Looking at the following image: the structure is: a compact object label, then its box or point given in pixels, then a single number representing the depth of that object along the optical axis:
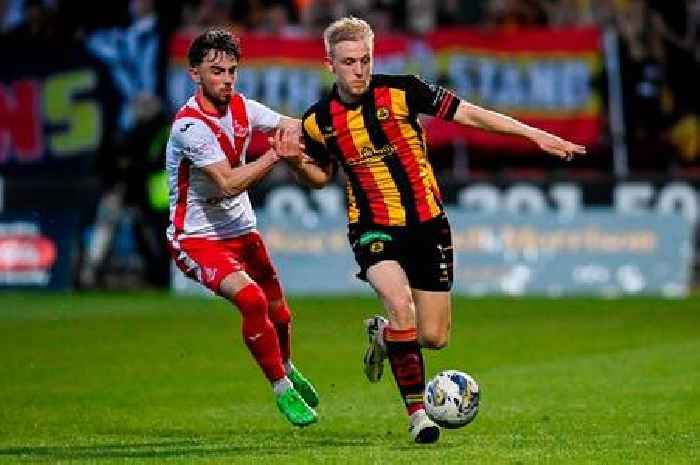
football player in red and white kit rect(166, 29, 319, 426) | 20.87
